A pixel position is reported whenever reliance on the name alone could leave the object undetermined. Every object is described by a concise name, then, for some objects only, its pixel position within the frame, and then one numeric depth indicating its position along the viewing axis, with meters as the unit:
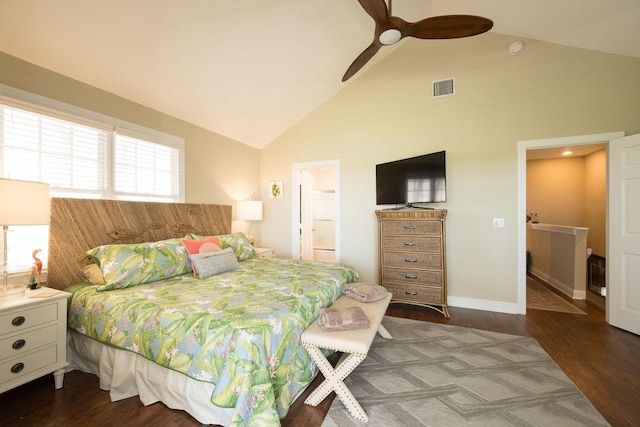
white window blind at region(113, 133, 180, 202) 2.71
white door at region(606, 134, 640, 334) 2.64
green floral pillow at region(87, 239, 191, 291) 2.05
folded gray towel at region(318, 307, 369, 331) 1.67
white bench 1.53
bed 1.35
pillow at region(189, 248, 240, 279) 2.45
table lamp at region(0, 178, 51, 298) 1.66
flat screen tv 3.34
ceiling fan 1.85
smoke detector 3.12
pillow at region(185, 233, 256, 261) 3.09
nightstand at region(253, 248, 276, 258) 3.86
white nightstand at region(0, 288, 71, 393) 1.57
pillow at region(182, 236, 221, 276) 2.62
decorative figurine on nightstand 1.94
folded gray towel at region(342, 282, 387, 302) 2.19
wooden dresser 3.15
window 2.00
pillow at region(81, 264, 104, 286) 2.13
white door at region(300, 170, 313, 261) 4.62
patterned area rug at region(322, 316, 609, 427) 1.54
